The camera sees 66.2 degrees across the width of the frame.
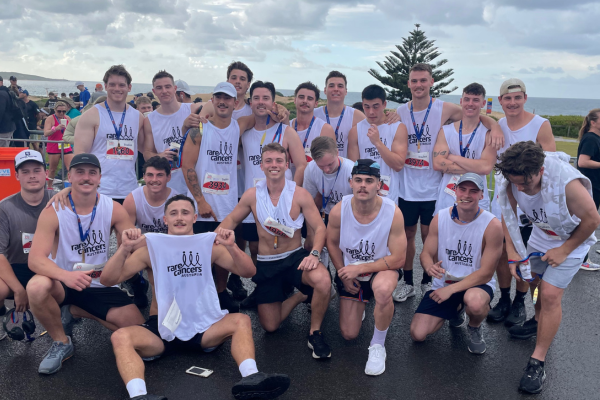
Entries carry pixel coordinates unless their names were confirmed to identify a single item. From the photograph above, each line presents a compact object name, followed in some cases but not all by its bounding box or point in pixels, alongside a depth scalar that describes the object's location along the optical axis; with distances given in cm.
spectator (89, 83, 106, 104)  1195
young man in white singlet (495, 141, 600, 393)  359
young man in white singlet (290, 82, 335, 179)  541
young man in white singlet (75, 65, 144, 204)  533
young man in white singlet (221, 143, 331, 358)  454
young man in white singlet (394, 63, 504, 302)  527
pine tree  4719
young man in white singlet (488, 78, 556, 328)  473
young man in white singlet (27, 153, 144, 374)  384
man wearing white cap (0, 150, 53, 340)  424
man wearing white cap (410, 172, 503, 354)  416
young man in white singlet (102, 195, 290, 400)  370
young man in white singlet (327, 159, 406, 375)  410
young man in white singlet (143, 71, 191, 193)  565
